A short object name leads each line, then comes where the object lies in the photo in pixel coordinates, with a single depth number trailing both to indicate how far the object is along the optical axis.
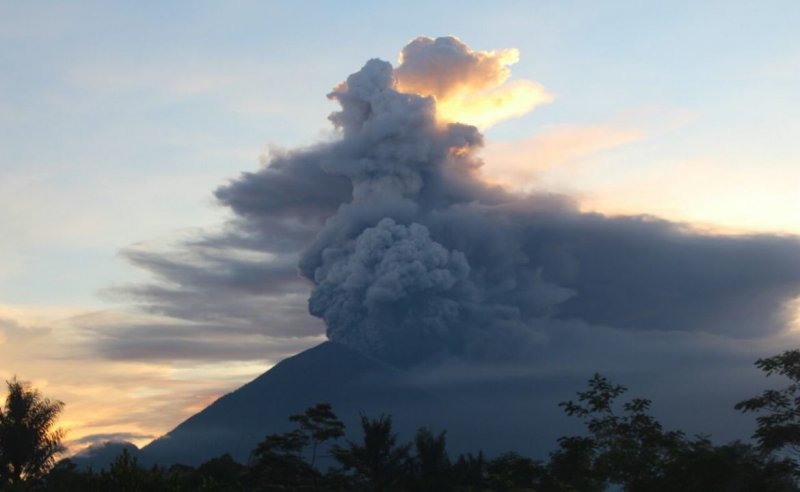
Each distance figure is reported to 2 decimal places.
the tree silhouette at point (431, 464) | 88.56
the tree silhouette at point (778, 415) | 37.88
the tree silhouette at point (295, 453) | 73.88
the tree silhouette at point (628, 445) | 45.53
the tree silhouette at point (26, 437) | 58.19
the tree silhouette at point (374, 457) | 79.88
